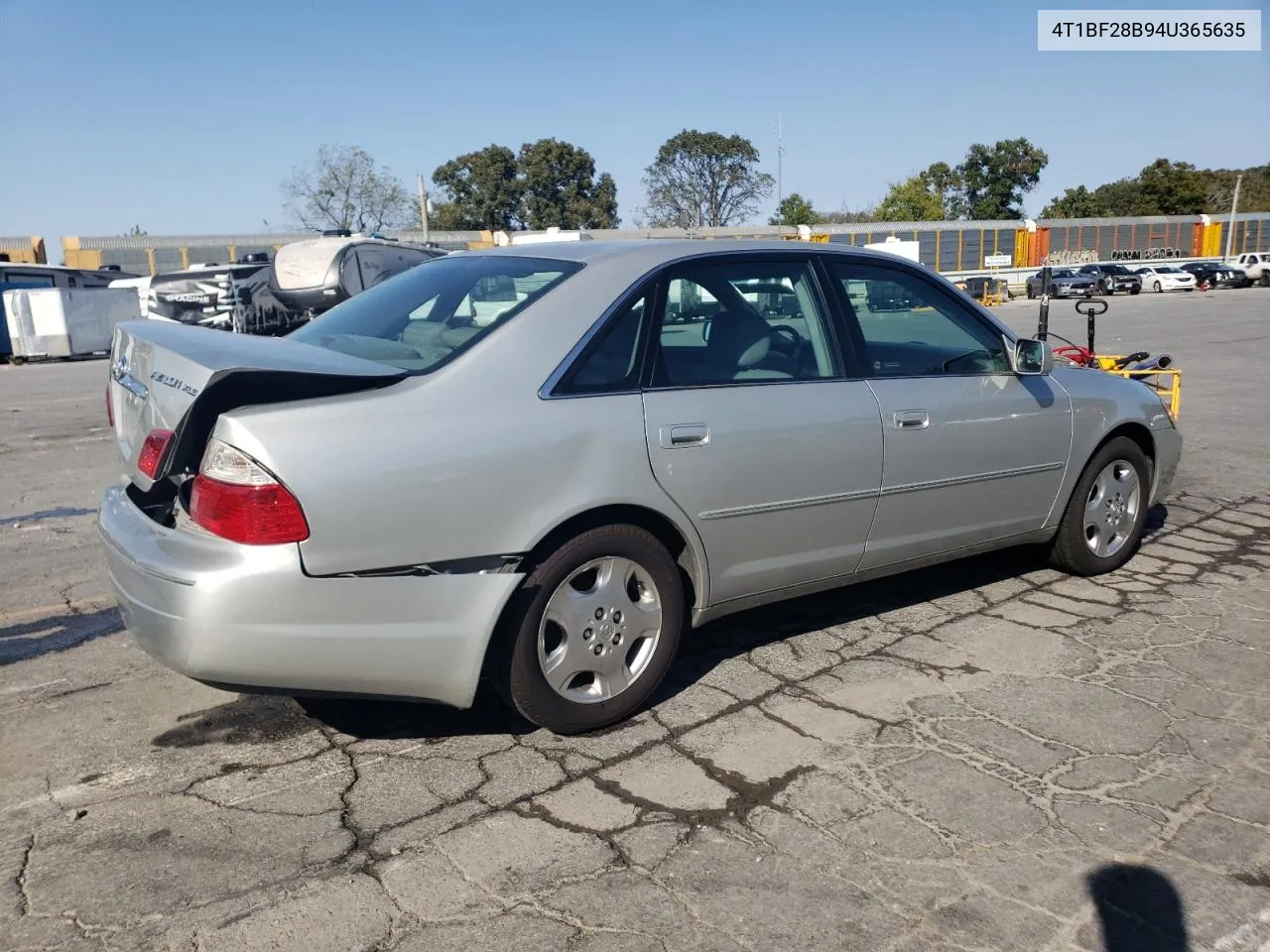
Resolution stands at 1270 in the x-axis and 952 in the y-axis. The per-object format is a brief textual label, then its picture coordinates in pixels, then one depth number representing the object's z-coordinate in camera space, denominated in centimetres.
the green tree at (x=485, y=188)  6838
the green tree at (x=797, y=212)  5931
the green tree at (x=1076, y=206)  8044
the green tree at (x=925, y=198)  7369
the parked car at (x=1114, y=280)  4228
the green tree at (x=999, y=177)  7319
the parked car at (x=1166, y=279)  4394
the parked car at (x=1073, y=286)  4141
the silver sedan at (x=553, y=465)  290
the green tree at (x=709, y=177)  7338
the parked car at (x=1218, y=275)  4519
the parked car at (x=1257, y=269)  4628
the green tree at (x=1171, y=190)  7969
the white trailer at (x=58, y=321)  2147
